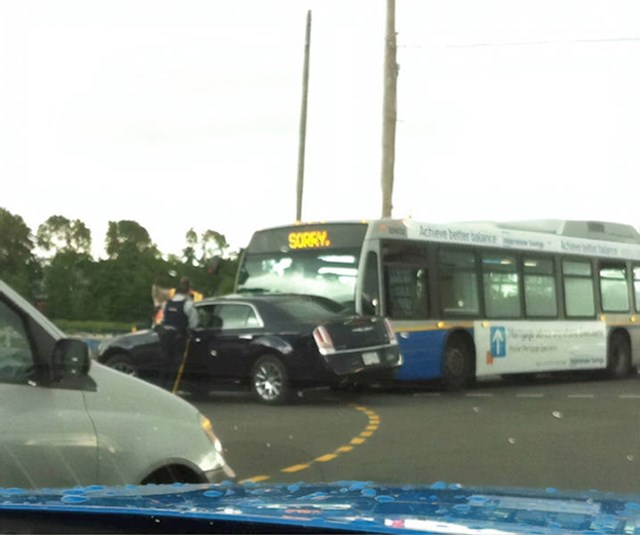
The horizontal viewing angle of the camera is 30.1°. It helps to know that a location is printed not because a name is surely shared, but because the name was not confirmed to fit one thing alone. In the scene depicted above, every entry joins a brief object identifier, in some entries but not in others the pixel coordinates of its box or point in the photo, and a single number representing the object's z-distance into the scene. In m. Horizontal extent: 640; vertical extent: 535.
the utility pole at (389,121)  25.80
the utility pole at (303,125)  22.72
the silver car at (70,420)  5.27
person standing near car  16.61
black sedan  16.47
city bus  18.38
